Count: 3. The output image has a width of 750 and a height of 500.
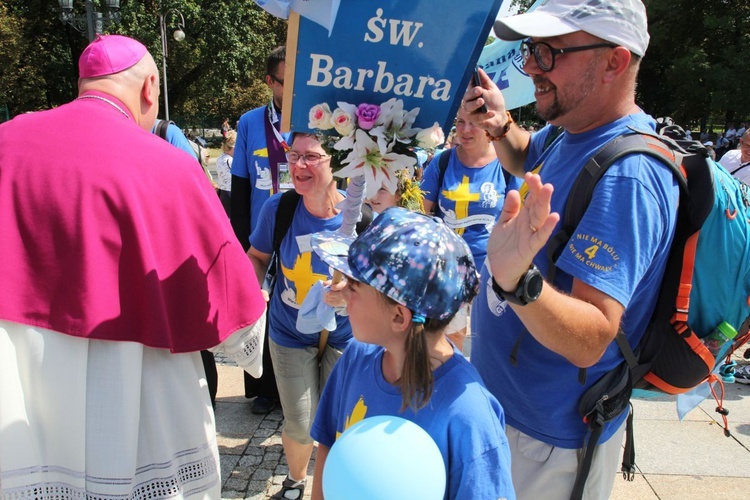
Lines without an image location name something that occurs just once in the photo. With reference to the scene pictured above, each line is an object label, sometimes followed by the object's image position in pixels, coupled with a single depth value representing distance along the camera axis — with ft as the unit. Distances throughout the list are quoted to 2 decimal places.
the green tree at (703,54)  90.99
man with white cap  4.83
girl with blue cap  4.81
